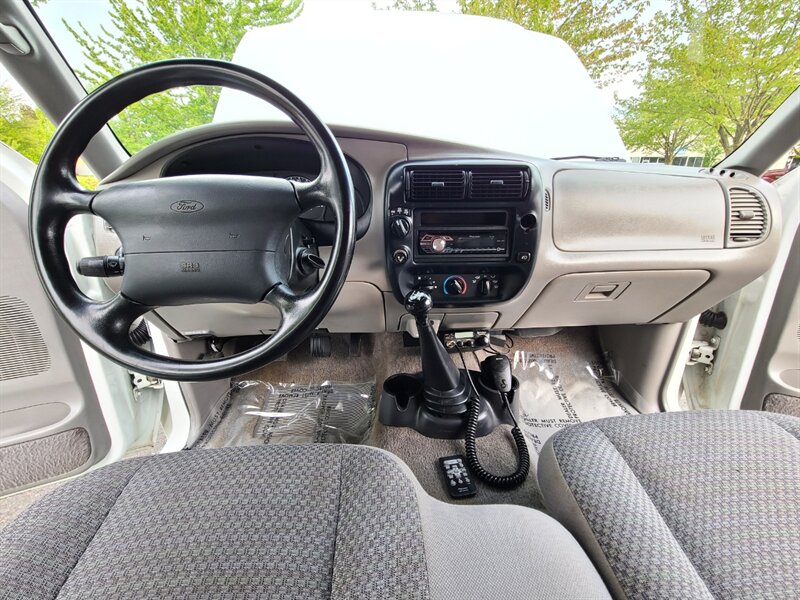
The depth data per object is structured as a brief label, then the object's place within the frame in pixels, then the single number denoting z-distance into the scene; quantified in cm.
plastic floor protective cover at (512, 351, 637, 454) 151
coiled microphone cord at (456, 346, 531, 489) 117
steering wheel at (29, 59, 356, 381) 68
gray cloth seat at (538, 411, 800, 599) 54
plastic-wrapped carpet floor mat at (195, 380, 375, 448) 148
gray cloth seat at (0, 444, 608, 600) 51
